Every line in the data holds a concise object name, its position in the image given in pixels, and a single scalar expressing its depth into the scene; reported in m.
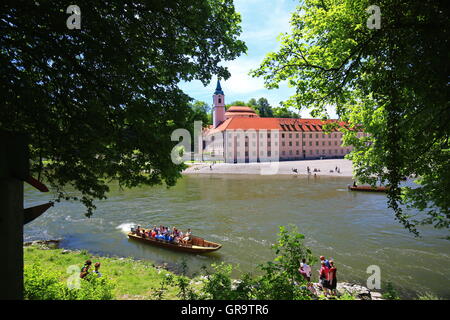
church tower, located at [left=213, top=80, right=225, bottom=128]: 100.72
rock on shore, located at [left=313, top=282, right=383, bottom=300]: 11.29
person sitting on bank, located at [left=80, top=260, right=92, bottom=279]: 11.85
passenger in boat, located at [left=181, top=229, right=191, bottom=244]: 18.80
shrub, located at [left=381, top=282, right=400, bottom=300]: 5.22
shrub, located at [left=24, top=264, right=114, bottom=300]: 6.41
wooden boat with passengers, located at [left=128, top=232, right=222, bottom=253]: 17.81
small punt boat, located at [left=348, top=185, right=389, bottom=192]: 40.25
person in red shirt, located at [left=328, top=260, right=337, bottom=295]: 12.16
